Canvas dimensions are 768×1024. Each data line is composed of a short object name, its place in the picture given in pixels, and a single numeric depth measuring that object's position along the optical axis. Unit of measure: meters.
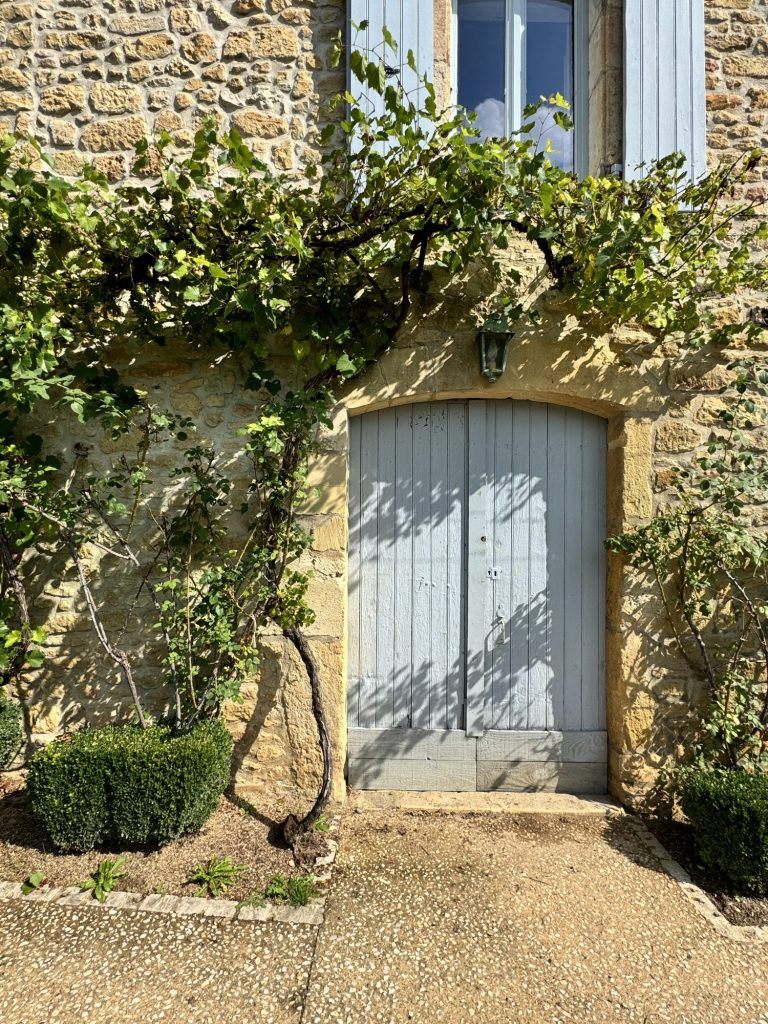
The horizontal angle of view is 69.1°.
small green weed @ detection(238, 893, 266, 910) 2.32
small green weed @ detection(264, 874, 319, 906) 2.34
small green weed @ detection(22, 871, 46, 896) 2.38
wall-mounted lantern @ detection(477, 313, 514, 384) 3.01
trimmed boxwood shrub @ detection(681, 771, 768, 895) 2.45
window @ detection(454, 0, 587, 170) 3.35
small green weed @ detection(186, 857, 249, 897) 2.39
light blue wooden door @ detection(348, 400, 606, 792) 3.28
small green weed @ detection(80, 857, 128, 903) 2.36
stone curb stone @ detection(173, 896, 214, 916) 2.28
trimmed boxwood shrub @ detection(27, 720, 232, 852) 2.53
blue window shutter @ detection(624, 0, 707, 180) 3.13
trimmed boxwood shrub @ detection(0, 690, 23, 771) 2.98
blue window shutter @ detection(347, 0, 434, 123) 3.08
